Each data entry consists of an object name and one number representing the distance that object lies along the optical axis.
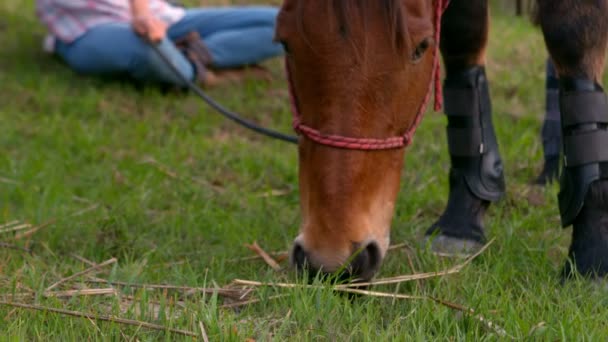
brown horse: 4.39
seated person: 11.05
